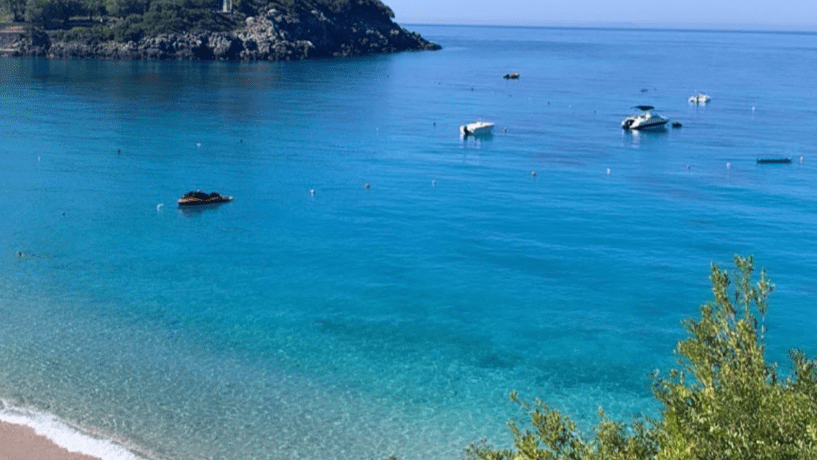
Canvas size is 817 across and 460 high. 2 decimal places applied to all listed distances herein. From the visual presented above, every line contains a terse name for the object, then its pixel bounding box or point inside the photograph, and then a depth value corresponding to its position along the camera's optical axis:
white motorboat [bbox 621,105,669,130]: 104.12
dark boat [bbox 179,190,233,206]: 65.81
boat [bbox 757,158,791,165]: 84.81
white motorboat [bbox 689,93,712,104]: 131.25
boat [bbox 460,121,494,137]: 97.12
